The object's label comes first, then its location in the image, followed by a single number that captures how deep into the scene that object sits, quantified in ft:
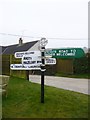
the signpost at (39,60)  10.77
